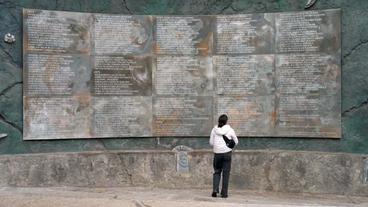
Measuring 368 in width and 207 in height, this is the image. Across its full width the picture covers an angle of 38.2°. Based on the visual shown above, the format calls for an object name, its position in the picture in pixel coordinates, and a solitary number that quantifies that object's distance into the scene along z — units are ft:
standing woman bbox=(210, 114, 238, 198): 32.40
